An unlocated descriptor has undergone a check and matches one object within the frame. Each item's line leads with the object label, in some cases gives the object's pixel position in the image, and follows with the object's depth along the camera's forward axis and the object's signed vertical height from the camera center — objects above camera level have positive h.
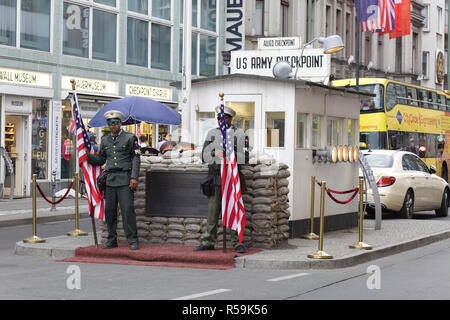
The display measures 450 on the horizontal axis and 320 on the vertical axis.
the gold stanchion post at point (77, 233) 14.95 -1.34
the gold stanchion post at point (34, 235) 13.76 -1.28
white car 19.84 -0.64
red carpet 11.77 -1.37
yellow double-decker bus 30.86 +1.23
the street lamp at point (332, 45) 17.48 +2.03
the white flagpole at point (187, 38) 25.05 +3.17
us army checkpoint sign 18.61 +1.81
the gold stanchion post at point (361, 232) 13.23 -1.14
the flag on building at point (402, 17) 37.53 +5.52
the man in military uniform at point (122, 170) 12.52 -0.26
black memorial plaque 13.02 -0.62
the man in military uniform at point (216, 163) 12.37 -0.15
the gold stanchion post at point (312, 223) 14.21 -1.09
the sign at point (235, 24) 36.50 +5.01
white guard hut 14.04 +0.50
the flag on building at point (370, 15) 37.34 +5.51
